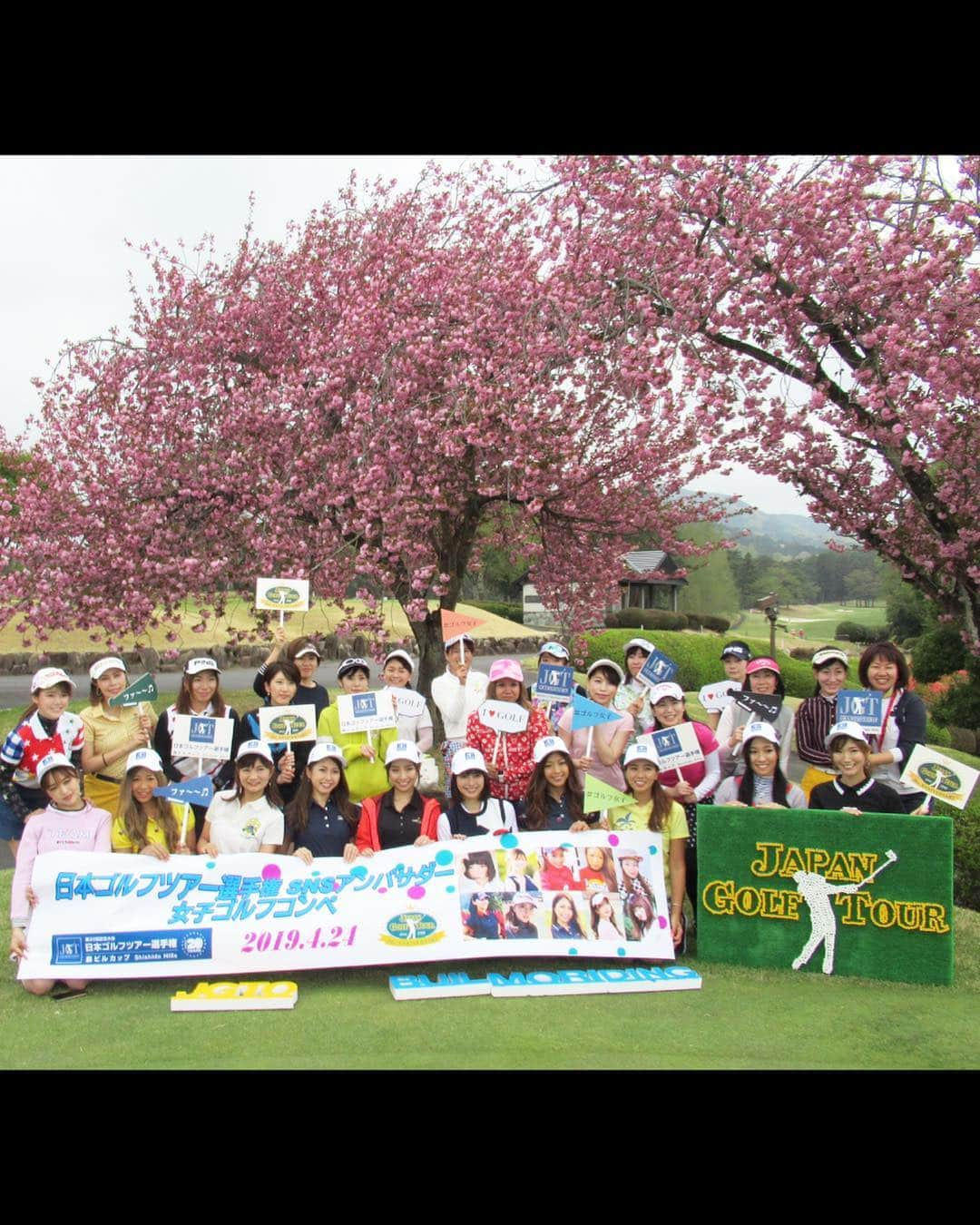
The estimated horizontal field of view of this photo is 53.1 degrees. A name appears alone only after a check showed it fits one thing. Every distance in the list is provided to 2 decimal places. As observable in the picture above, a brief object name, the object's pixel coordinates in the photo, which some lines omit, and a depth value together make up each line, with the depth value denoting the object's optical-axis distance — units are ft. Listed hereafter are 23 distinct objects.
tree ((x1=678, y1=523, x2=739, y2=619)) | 206.59
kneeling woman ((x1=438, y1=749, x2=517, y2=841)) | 18.74
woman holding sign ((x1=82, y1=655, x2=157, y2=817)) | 20.12
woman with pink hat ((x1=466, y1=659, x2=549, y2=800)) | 20.24
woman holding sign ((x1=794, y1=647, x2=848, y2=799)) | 20.70
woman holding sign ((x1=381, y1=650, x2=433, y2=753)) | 22.09
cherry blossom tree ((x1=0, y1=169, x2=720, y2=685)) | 33.40
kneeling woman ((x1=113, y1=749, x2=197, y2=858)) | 18.16
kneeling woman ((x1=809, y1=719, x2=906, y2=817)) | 18.58
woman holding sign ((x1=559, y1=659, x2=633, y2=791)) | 21.29
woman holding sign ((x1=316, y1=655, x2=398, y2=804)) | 20.92
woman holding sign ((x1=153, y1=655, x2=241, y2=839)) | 20.17
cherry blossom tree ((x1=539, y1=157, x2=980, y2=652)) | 30.76
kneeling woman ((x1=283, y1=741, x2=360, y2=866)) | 18.56
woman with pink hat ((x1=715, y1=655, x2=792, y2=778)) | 20.48
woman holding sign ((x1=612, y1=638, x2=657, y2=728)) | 22.99
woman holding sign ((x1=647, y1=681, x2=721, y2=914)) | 20.08
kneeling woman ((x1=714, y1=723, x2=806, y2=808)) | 19.08
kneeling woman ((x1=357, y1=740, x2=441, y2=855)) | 18.54
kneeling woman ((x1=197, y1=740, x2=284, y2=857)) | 18.61
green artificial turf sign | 17.99
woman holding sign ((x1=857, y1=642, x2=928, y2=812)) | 19.90
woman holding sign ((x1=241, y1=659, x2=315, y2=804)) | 20.94
